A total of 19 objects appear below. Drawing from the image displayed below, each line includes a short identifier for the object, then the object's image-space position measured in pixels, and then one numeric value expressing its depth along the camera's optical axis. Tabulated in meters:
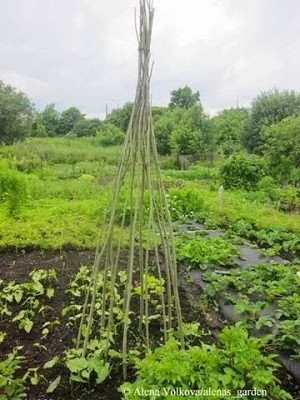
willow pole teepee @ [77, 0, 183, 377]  2.18
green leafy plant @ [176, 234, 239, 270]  3.84
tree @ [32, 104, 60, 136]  34.94
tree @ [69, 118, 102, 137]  34.03
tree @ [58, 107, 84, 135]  36.75
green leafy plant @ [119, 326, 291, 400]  1.54
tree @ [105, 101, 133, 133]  28.40
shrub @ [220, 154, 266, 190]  10.68
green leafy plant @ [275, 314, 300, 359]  2.34
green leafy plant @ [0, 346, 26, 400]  1.97
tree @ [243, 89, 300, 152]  16.59
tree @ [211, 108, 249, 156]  20.01
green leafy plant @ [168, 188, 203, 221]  6.66
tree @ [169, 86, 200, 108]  34.41
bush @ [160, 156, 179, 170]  19.07
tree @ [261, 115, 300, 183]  10.04
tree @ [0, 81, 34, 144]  20.88
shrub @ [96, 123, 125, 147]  25.78
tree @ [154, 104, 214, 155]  19.23
